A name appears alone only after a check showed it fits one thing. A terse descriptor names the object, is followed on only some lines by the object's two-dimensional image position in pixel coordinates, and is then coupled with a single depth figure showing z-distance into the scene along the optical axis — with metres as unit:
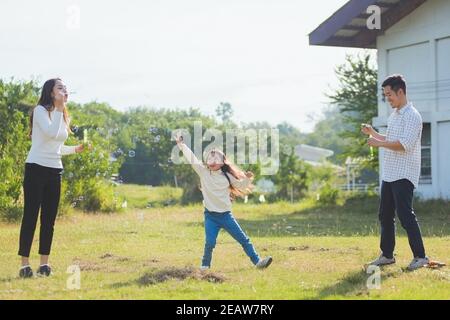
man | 8.20
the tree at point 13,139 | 15.51
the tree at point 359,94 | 25.03
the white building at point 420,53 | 20.80
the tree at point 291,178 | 34.84
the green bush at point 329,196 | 23.39
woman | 7.80
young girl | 8.43
